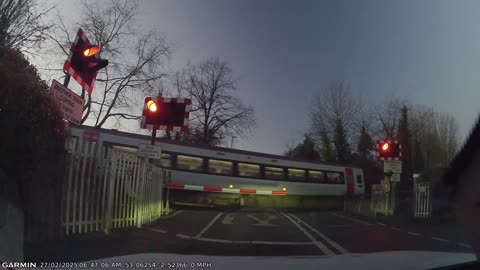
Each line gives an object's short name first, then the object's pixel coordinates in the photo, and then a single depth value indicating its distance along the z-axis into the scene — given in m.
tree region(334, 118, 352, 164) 36.97
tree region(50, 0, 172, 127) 28.19
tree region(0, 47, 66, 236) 6.77
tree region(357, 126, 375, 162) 46.72
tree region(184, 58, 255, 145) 45.53
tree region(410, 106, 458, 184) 28.03
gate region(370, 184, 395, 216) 18.97
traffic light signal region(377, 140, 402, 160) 18.19
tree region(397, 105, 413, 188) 44.31
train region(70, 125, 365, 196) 21.08
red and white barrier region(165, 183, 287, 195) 22.05
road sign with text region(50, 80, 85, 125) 7.35
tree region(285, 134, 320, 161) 41.92
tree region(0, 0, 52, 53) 14.62
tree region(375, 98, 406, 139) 51.76
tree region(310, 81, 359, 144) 26.12
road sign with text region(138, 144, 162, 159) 12.62
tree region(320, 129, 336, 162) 39.55
